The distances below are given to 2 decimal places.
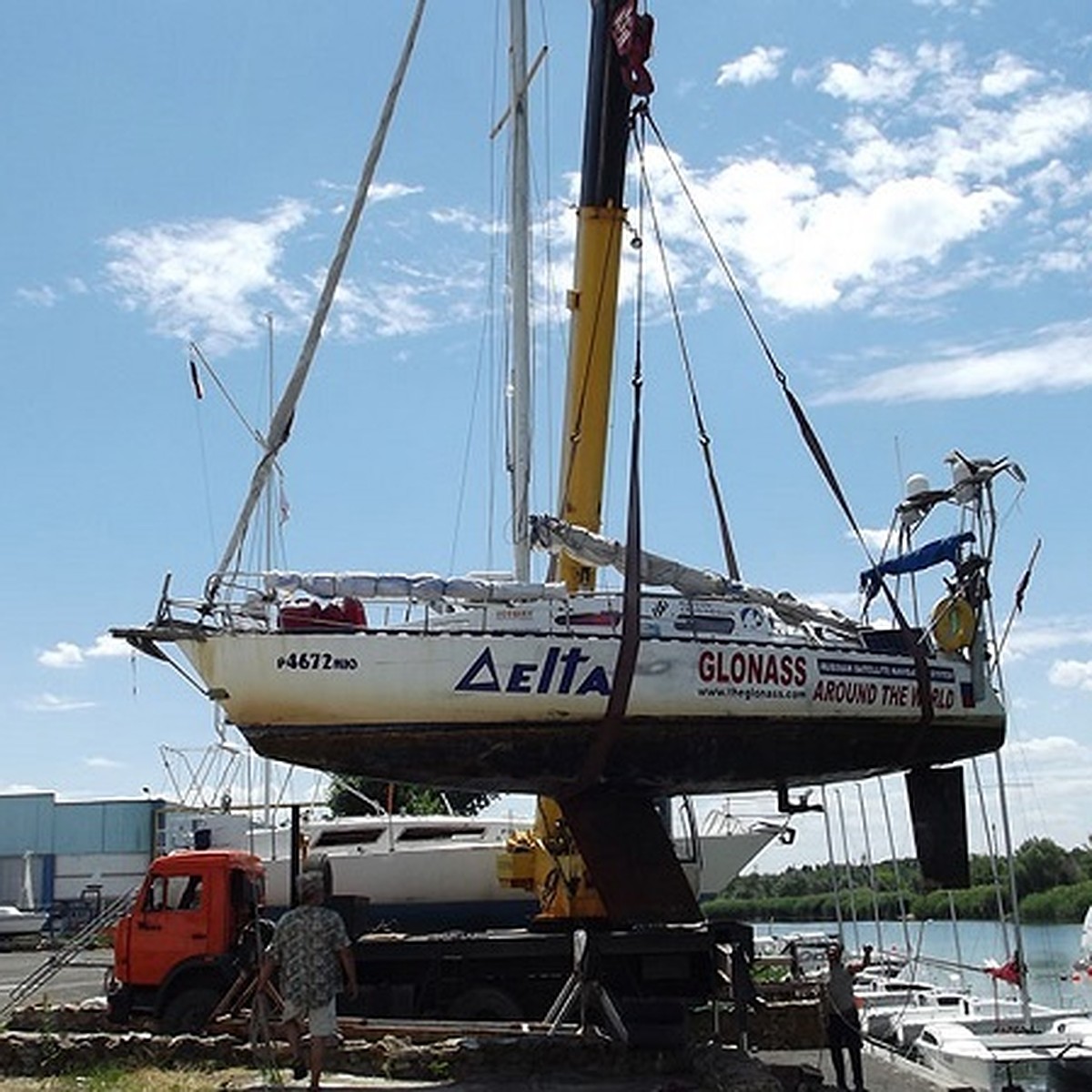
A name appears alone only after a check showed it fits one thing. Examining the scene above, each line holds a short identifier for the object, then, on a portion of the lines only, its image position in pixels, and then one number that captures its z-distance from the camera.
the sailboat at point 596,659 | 13.93
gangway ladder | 15.91
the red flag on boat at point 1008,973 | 19.56
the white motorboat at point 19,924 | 41.94
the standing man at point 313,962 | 10.07
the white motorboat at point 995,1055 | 18.77
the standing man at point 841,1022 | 13.26
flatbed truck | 14.84
